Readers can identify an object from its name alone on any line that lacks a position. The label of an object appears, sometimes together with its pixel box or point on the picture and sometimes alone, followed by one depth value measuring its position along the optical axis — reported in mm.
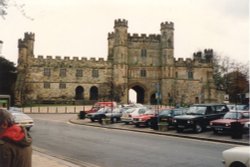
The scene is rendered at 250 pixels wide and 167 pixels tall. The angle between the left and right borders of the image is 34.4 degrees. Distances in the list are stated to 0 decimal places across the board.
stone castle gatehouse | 74188
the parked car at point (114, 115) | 35719
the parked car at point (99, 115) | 36988
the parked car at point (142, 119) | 30125
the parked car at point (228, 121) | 22688
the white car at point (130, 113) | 32031
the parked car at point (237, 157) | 8508
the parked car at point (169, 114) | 28375
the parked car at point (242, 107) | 30509
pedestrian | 4977
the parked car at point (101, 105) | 44000
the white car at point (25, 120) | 25111
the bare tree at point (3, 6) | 11676
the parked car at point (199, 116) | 24953
